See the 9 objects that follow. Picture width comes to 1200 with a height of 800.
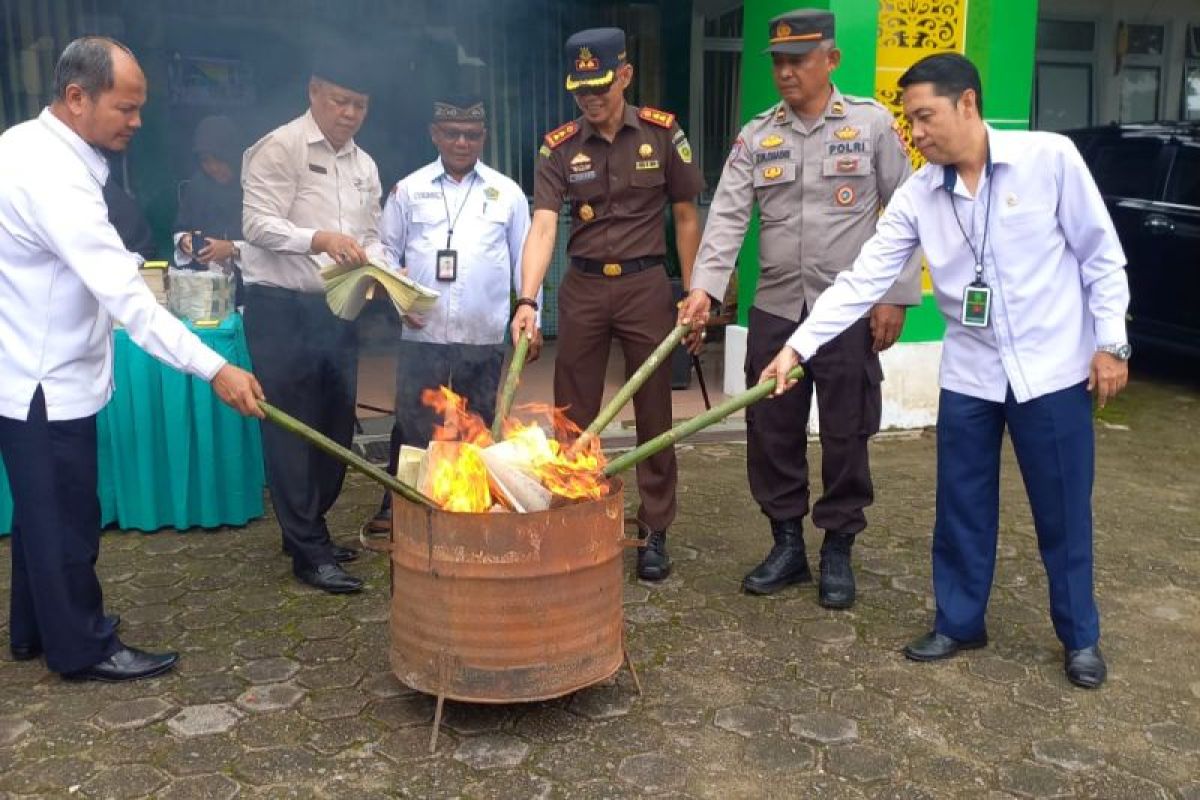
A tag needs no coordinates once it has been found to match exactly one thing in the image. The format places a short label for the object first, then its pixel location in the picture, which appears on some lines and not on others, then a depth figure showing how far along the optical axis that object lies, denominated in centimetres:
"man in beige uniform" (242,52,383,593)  454
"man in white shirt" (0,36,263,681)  342
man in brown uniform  469
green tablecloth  514
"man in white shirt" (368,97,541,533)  498
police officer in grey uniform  436
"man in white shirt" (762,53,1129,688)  361
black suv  848
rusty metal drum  325
